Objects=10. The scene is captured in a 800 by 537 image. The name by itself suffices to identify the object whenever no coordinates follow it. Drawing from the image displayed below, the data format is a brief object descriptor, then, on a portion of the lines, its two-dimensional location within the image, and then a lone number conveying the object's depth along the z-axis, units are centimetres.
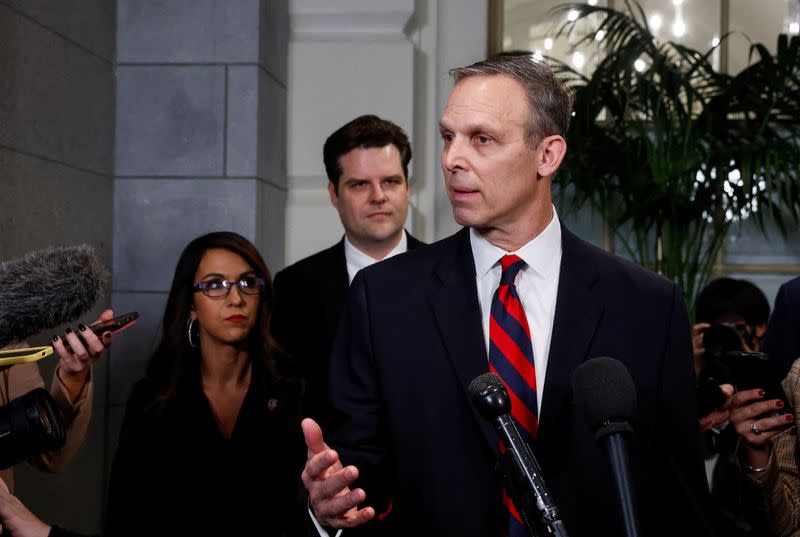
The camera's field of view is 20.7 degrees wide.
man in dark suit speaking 351
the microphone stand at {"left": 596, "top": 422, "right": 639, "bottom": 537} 249
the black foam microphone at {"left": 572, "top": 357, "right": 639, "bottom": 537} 254
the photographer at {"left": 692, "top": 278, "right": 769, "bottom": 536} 373
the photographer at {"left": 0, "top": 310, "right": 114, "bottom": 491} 387
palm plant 492
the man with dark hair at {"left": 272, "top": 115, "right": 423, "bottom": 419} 436
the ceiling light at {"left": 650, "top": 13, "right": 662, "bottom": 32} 542
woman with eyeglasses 417
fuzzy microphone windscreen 360
